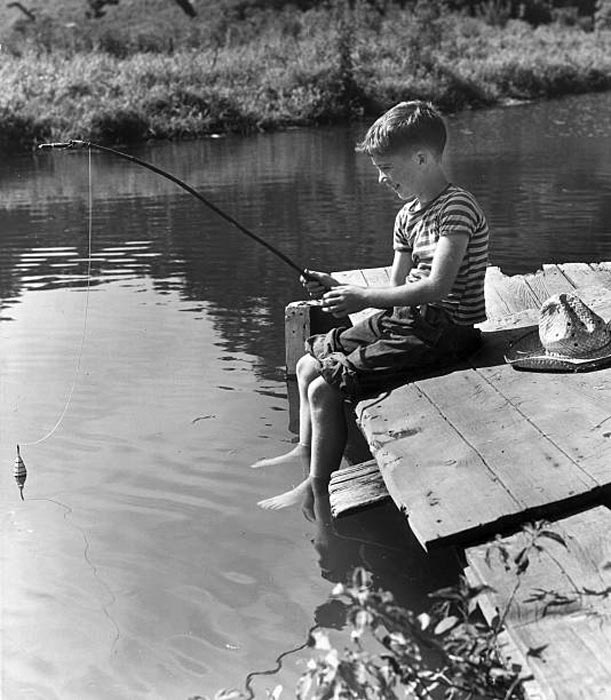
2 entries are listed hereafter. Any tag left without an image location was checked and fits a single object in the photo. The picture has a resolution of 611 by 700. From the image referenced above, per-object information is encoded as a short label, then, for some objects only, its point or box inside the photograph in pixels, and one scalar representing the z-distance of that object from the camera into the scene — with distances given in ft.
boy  13.38
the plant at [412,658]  6.68
